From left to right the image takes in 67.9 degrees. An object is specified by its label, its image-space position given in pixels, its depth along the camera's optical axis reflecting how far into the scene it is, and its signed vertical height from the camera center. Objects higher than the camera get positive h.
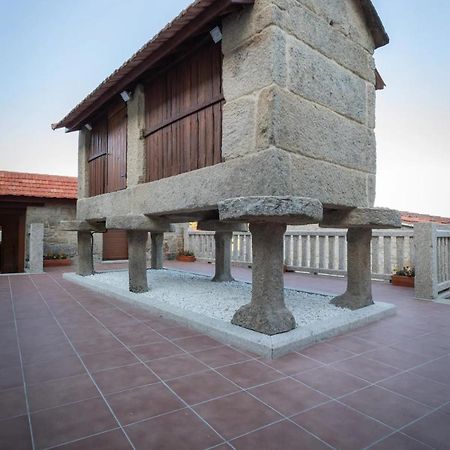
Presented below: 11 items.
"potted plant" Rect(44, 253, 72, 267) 10.16 -0.94
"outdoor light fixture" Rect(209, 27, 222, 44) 3.50 +2.06
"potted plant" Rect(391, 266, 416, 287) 6.31 -0.91
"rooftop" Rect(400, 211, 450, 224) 9.54 +0.41
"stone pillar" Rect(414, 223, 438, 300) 5.08 -0.48
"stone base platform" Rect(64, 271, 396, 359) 2.89 -0.98
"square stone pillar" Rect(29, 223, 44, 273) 8.46 -0.50
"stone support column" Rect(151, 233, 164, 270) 8.78 -0.57
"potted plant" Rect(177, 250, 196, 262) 11.98 -0.96
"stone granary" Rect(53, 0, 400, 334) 3.01 +1.12
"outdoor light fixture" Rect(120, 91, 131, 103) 5.22 +2.10
